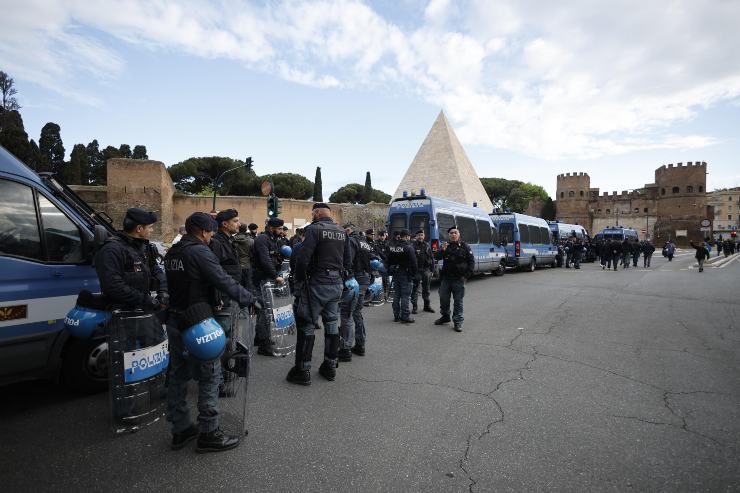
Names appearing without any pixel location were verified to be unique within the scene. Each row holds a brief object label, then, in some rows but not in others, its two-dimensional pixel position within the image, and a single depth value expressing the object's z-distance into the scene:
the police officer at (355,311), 4.62
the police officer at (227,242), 4.37
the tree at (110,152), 43.94
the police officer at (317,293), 3.96
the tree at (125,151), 44.91
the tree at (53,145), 35.35
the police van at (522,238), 15.77
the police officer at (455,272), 6.21
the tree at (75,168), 33.41
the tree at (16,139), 27.75
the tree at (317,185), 44.53
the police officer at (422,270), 7.62
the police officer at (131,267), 3.09
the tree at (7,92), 36.84
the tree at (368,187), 54.51
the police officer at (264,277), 5.02
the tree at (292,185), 52.38
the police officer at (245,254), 6.07
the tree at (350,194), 61.72
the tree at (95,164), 43.47
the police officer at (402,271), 6.75
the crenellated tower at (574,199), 72.12
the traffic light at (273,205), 13.23
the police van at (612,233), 27.09
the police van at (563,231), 21.69
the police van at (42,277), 3.10
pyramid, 41.44
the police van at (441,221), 11.17
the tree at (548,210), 74.31
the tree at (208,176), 47.44
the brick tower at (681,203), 63.53
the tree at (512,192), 79.71
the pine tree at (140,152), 47.53
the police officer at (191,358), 2.70
